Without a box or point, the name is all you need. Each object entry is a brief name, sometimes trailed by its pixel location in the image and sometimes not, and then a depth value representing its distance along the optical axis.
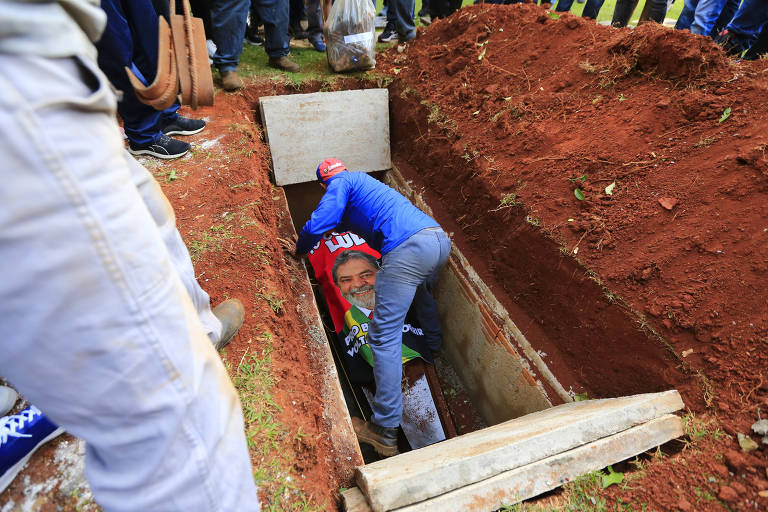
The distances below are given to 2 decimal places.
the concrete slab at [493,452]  1.76
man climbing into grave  2.93
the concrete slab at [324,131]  4.68
